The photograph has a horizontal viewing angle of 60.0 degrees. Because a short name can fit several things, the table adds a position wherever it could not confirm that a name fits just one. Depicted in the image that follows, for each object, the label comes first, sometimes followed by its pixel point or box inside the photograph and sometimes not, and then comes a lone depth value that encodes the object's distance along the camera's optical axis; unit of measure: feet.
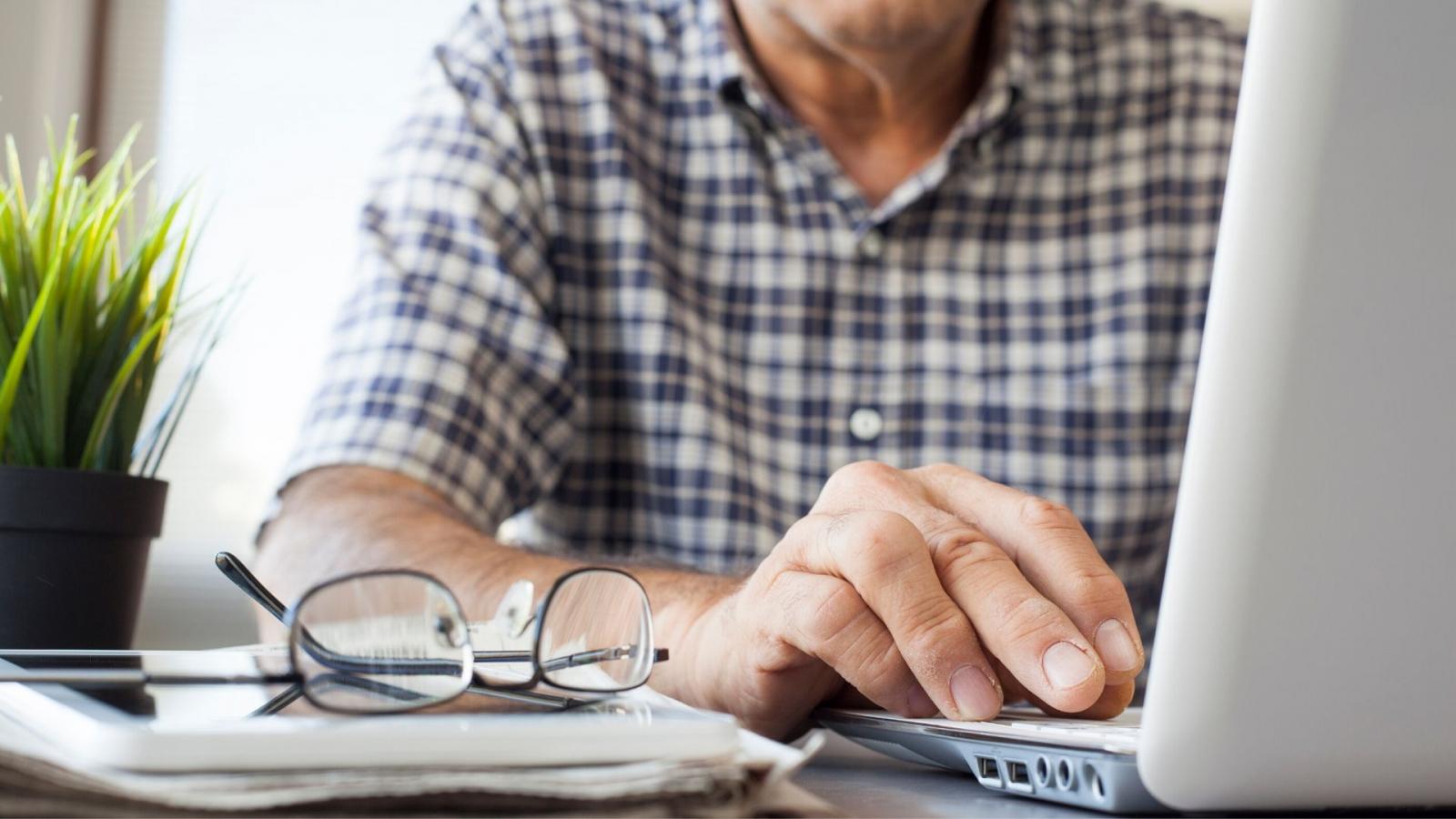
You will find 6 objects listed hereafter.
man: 3.79
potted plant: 2.19
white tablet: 1.02
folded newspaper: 0.97
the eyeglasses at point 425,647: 1.22
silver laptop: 1.07
